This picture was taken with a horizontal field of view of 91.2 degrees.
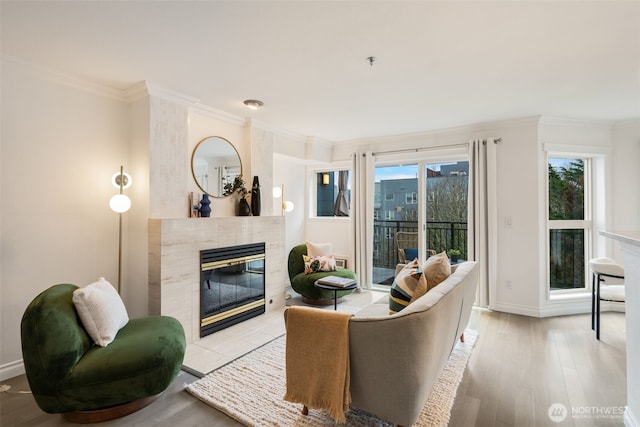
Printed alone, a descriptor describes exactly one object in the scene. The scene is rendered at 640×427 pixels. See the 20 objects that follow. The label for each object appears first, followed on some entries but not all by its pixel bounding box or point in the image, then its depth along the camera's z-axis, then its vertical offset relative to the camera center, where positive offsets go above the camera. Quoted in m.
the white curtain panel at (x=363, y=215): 5.04 +0.02
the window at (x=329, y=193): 5.57 +0.42
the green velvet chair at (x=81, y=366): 1.87 -0.93
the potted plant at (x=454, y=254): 4.46 -0.54
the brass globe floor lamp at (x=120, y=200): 2.72 +0.14
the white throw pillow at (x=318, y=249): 4.63 -0.50
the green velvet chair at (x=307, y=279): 4.23 -0.88
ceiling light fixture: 3.33 +1.22
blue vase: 3.38 +0.09
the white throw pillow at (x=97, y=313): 2.09 -0.67
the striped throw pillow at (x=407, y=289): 2.34 -0.56
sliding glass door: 4.58 +0.06
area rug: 1.97 -1.27
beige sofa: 1.61 -0.76
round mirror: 3.51 +0.61
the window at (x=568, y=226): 4.19 -0.13
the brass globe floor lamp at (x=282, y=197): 4.73 +0.30
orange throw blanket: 1.74 -0.83
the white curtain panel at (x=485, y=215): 4.09 +0.01
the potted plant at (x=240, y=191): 3.83 +0.31
